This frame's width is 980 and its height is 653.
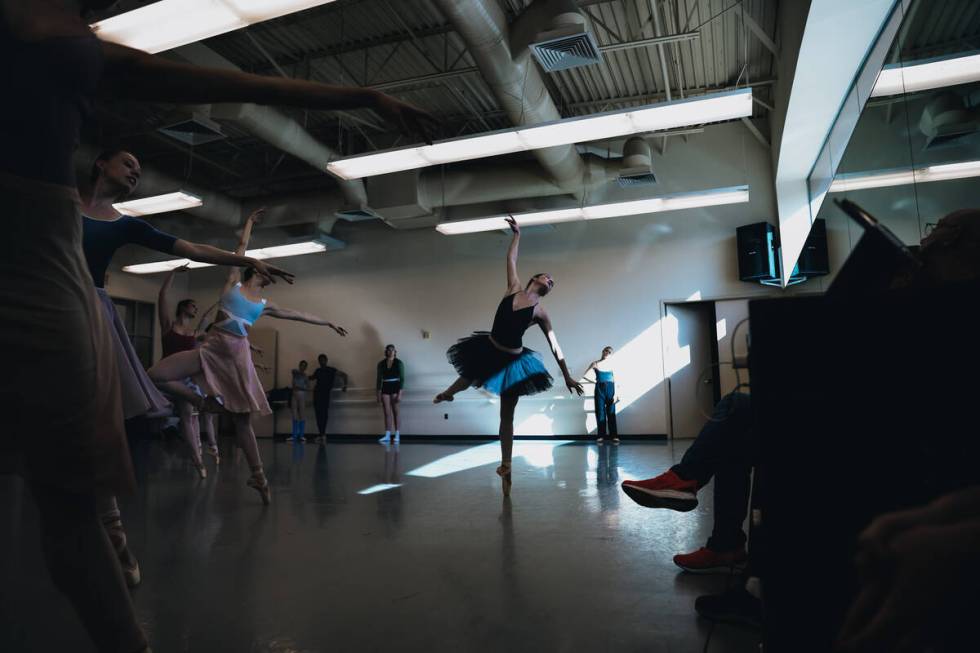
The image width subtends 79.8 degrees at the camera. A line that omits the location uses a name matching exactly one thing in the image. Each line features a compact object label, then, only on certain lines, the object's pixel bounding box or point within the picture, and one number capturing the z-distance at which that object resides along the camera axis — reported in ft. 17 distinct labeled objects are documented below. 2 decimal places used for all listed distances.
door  31.07
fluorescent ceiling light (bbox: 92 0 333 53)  11.25
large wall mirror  8.34
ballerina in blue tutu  13.69
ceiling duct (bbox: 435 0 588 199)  15.43
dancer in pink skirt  12.03
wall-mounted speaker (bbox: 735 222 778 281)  27.73
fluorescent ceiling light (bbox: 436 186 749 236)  24.23
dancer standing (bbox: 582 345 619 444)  30.01
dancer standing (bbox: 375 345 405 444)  33.71
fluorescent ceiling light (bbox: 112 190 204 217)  22.81
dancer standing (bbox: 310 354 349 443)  35.50
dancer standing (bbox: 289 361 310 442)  36.22
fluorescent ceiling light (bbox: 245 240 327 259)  31.68
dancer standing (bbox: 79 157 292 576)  5.99
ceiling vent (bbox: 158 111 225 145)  19.52
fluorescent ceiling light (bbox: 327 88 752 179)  16.06
